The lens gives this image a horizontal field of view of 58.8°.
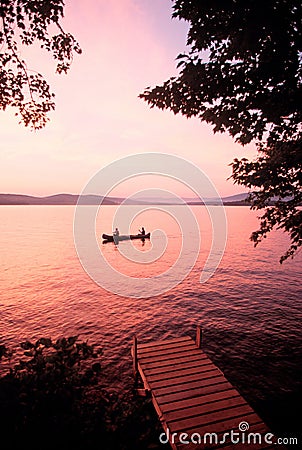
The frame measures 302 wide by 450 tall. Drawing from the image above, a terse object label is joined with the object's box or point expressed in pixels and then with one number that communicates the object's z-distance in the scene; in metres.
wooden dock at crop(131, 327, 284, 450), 8.12
